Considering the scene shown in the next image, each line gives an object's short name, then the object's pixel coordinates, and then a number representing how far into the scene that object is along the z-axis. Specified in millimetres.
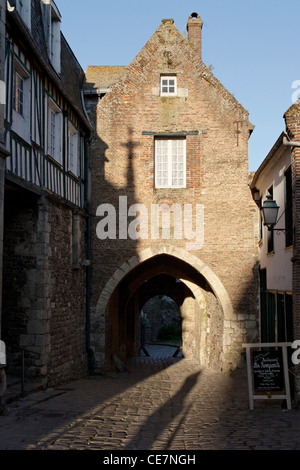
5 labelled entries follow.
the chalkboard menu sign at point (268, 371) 7660
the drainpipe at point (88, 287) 12602
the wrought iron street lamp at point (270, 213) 8406
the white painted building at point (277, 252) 9398
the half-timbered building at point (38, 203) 8391
